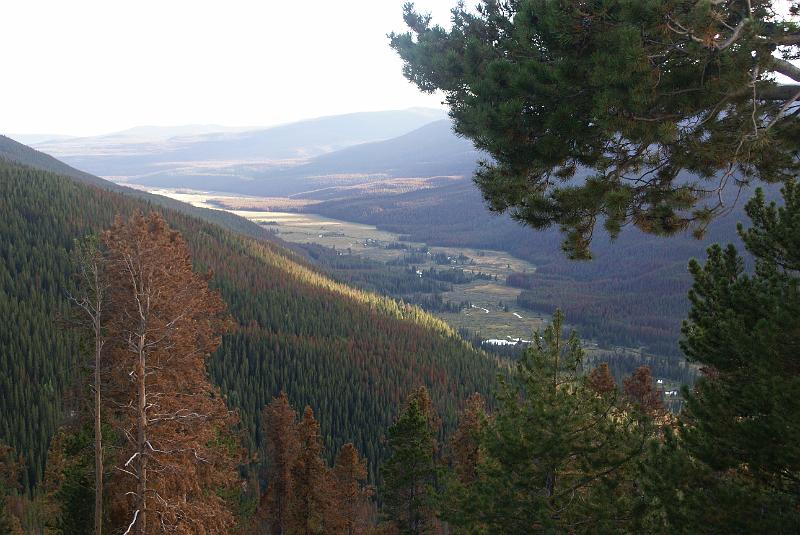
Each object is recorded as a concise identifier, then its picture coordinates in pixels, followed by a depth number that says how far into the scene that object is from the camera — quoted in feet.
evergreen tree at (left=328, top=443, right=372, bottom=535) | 126.41
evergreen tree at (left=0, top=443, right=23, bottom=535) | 116.13
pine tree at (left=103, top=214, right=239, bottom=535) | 61.05
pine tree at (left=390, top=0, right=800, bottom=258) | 34.88
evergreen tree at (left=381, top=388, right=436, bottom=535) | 108.06
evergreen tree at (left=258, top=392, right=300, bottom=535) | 129.80
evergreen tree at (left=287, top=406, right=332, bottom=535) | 119.44
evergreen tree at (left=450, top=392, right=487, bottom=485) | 117.29
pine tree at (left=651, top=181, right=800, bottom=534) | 32.50
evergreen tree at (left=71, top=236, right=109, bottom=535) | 55.72
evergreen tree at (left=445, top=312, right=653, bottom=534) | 57.67
